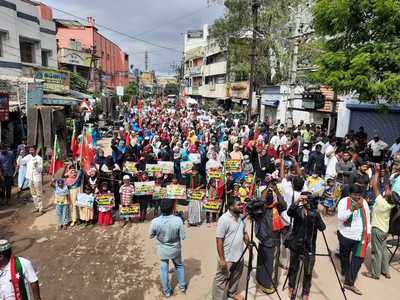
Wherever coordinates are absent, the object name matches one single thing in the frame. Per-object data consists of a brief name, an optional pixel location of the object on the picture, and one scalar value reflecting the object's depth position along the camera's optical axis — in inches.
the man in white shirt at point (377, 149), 434.0
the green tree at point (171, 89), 3915.8
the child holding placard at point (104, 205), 300.2
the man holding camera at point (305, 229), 169.0
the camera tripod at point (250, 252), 175.2
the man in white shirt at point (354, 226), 185.8
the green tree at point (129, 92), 1900.8
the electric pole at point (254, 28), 654.2
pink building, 1304.9
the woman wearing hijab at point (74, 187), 297.9
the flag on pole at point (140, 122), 751.8
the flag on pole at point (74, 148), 428.0
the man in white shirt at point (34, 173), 328.5
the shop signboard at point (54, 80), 595.7
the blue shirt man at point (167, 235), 187.0
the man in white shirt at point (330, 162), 331.9
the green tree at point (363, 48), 354.9
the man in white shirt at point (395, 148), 409.4
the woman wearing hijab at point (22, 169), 364.9
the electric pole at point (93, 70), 1107.3
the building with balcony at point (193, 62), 2236.7
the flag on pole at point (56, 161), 387.9
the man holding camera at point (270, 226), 186.1
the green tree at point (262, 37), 895.1
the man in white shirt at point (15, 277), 126.6
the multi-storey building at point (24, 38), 578.9
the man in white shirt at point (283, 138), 474.4
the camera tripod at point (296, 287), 186.7
